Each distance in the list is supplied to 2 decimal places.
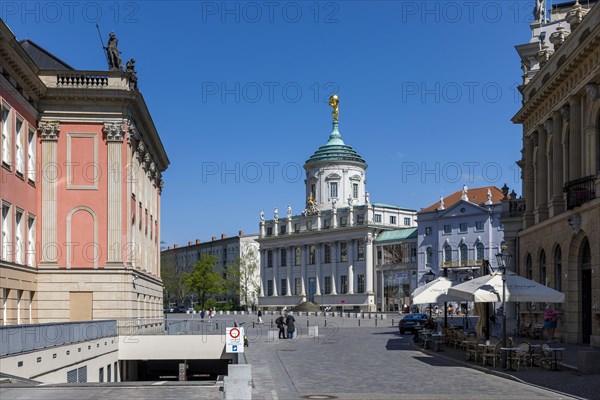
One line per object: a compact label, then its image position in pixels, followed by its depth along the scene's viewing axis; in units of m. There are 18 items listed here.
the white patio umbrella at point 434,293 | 35.06
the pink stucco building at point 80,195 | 39.12
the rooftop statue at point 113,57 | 41.19
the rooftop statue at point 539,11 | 55.23
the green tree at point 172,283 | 159.12
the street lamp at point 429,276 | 40.09
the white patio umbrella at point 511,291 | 27.14
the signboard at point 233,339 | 20.00
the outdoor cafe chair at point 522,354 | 25.17
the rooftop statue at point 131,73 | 40.68
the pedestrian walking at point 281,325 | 47.45
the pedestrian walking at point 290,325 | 47.09
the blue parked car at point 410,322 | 52.84
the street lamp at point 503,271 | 24.81
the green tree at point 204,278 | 127.56
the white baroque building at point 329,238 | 131.38
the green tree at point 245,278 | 150.25
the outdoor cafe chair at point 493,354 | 25.35
